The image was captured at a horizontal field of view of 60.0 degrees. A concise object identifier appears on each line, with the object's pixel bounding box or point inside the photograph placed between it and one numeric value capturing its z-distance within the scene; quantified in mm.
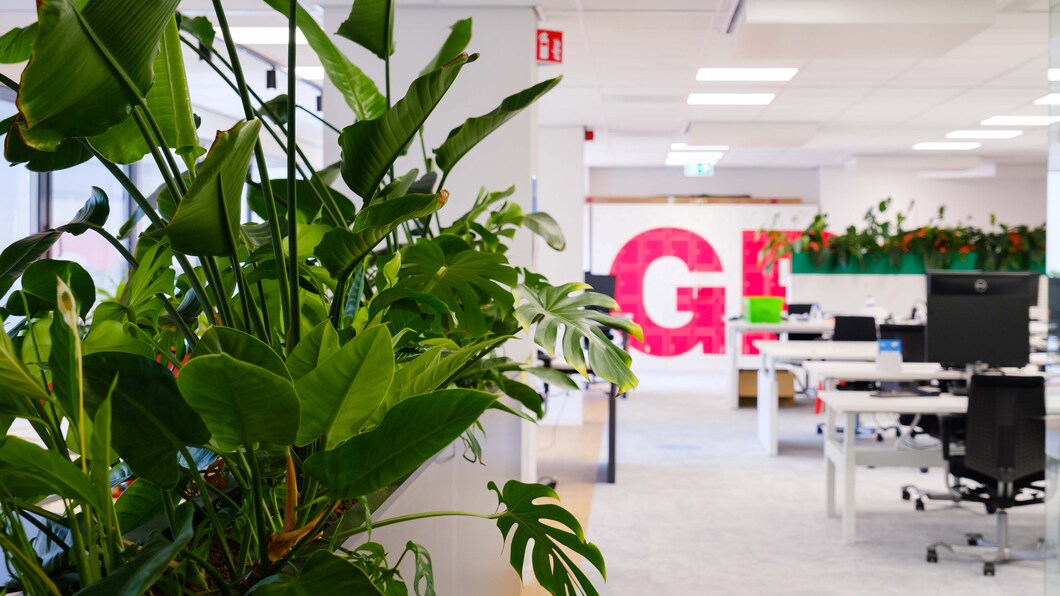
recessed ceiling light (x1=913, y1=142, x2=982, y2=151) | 10984
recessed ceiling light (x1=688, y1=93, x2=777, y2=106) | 7832
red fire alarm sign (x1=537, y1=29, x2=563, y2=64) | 5289
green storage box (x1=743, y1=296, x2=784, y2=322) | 8734
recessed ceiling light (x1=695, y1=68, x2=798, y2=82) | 6793
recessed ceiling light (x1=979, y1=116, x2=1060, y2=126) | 8953
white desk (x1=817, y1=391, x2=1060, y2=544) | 4418
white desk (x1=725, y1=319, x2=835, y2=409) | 8422
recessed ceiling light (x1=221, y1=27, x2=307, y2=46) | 5738
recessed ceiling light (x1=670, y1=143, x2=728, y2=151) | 11036
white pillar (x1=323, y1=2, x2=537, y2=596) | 5113
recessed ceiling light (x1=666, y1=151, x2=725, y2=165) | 11867
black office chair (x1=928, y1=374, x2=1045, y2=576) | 4145
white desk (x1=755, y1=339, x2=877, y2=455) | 6523
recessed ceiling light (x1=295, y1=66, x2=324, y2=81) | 6786
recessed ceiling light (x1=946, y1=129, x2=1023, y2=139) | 9898
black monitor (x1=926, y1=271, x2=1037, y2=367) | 4941
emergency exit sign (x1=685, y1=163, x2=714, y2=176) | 12281
